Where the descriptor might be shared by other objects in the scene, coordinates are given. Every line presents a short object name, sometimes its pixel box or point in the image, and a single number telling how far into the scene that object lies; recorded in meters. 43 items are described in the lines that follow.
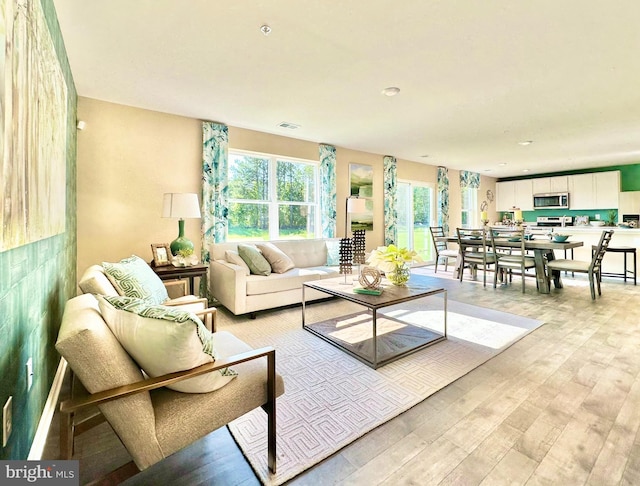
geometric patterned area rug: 1.58
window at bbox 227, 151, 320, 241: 4.70
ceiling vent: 4.41
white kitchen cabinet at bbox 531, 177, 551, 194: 8.65
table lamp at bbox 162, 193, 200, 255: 3.48
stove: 8.52
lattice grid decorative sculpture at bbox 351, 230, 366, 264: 3.35
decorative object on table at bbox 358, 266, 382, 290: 2.80
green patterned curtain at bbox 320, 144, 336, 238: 5.51
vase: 2.93
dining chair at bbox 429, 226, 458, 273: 6.48
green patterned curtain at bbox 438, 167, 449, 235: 7.84
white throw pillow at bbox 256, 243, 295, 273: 4.04
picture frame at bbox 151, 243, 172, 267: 3.56
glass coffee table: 2.55
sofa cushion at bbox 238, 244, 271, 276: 3.80
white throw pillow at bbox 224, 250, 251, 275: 3.76
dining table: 4.52
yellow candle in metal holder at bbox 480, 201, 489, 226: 9.20
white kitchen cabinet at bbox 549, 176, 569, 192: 8.30
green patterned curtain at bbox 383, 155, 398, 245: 6.61
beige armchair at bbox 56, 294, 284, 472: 1.00
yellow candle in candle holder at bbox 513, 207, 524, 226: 7.52
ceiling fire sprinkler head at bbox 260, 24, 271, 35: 2.17
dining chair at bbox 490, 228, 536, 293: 4.79
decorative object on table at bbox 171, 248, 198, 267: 3.50
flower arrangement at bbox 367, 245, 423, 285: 2.89
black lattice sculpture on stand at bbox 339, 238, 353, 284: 3.35
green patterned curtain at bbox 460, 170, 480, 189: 8.52
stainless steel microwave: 8.27
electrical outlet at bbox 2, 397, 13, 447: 1.06
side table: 3.30
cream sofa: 3.52
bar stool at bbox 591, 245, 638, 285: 5.27
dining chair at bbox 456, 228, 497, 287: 5.24
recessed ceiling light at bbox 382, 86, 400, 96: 3.21
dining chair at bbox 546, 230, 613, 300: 4.29
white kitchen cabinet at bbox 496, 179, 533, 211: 9.09
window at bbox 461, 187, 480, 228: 8.86
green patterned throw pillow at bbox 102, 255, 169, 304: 2.03
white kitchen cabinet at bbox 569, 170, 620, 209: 7.52
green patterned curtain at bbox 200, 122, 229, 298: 4.23
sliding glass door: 7.34
